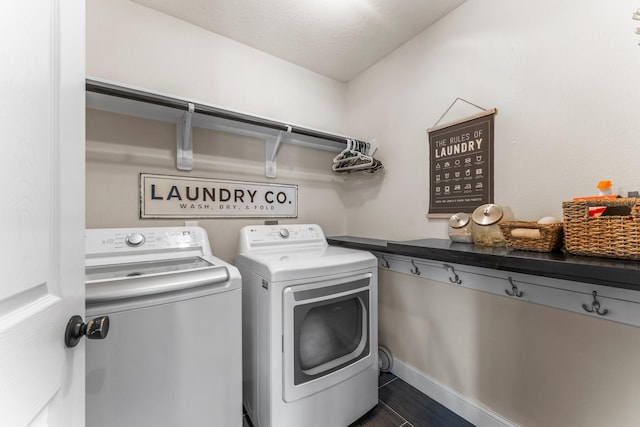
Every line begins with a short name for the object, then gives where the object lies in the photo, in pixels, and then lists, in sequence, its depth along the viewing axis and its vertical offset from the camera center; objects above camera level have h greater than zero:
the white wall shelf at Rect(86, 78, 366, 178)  1.31 +0.60
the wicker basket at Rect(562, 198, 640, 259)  0.81 -0.06
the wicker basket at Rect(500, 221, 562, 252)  1.00 -0.11
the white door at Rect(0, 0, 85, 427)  0.38 +0.00
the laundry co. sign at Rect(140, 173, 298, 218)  1.60 +0.10
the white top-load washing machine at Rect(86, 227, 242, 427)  0.88 -0.52
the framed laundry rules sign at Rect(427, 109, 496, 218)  1.44 +0.29
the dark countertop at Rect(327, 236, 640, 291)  0.75 -0.19
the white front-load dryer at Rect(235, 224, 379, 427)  1.22 -0.69
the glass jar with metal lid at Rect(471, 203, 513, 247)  1.23 -0.06
